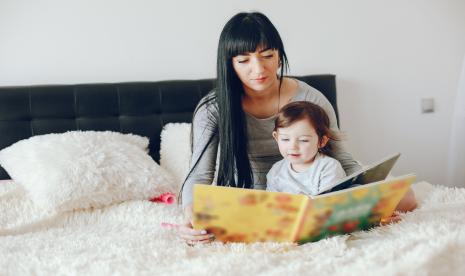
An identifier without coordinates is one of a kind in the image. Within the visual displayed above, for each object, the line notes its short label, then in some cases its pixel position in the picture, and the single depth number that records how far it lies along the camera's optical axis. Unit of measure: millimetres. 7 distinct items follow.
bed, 1024
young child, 1202
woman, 1270
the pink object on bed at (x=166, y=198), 1682
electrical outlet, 2559
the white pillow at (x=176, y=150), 1851
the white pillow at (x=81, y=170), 1567
